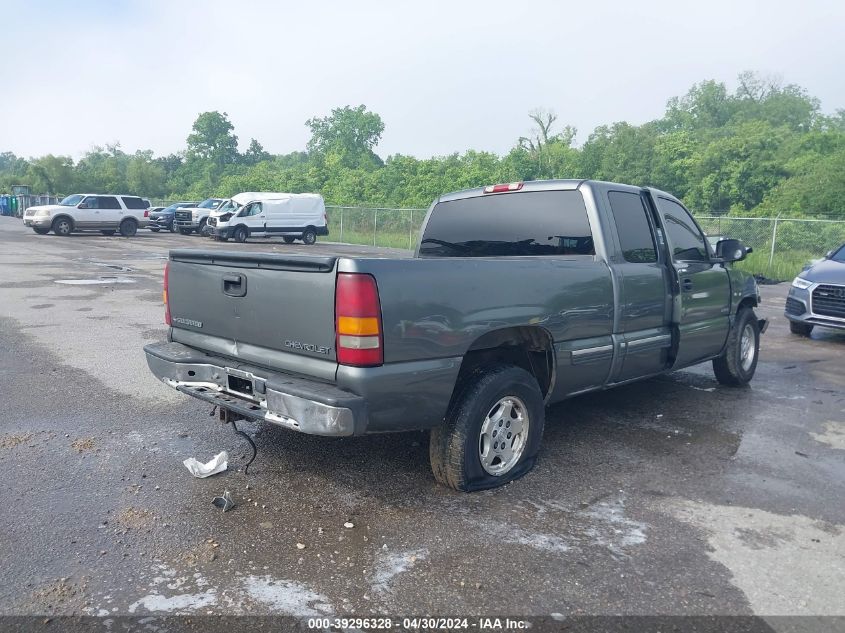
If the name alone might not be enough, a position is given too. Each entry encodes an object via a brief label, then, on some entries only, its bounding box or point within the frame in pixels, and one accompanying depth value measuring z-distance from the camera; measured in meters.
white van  30.52
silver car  9.26
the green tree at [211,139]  93.38
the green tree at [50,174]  67.06
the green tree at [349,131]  85.62
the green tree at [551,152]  59.06
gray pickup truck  3.53
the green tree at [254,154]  99.00
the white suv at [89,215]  30.42
